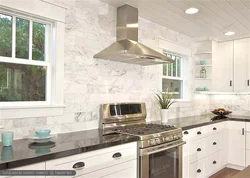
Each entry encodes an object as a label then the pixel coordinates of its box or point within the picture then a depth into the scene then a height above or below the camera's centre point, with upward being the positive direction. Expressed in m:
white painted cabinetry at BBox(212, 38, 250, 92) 4.31 +0.56
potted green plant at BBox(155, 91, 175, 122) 3.37 -0.16
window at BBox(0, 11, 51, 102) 2.04 +0.34
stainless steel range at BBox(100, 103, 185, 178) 2.26 -0.51
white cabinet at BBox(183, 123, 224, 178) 3.03 -0.94
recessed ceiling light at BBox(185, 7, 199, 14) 2.90 +1.14
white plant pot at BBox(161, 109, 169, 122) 3.36 -0.35
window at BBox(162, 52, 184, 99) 3.93 +0.29
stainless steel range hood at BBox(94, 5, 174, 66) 2.44 +0.53
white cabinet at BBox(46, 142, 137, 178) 1.66 -0.62
